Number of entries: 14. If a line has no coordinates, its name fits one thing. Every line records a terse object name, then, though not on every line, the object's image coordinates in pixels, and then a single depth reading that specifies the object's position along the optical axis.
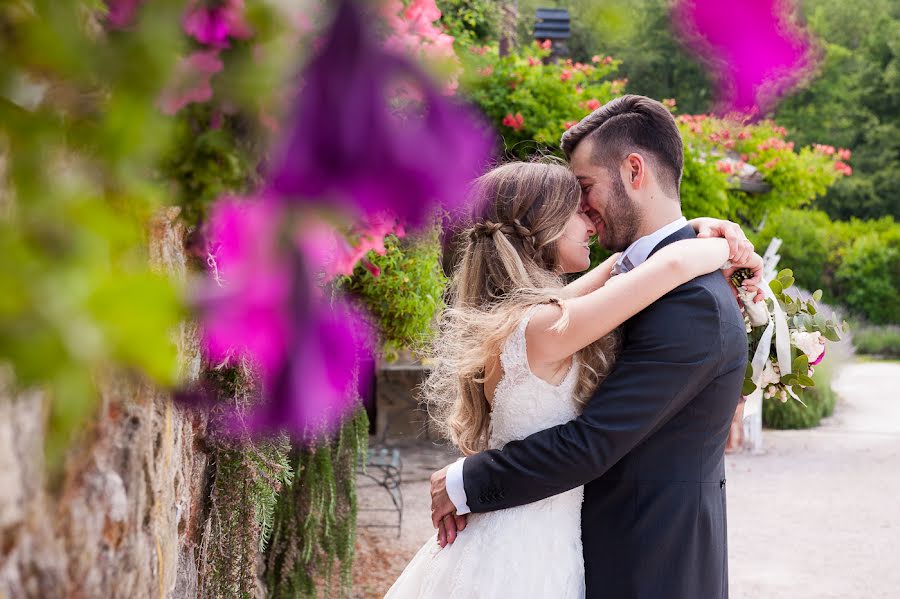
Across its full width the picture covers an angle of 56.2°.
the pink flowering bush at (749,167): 8.30
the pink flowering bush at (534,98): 7.66
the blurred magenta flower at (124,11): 0.44
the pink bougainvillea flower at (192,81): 0.44
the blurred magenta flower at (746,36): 0.54
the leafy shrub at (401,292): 3.86
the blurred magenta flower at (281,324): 0.39
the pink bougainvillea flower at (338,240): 0.40
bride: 1.81
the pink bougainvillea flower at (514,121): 7.61
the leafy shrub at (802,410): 11.04
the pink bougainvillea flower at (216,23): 0.46
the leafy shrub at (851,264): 20.19
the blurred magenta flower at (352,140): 0.38
